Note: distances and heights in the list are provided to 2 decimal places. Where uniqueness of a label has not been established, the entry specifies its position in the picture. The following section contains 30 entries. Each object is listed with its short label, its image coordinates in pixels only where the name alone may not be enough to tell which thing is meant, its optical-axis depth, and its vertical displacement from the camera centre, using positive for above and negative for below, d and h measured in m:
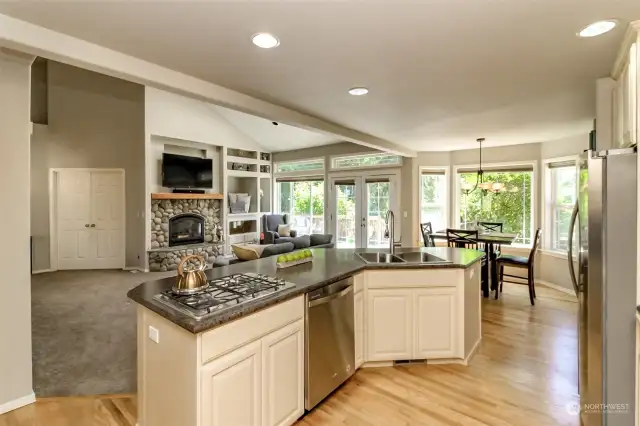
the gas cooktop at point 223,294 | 1.66 -0.47
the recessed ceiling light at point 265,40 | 2.06 +1.08
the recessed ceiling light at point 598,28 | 1.90 +1.07
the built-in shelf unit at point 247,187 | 8.57 +0.67
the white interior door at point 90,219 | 7.01 -0.17
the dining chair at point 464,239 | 4.89 -0.42
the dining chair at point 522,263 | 4.67 -0.77
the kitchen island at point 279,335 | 1.62 -0.80
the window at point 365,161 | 7.54 +1.18
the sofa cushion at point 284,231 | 8.66 -0.53
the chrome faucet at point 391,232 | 3.39 -0.22
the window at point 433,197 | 7.26 +0.30
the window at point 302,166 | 8.80 +1.25
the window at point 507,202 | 6.29 +0.16
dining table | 4.85 -0.56
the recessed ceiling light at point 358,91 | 3.06 +1.12
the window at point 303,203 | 8.99 +0.22
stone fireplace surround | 6.95 -0.49
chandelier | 5.70 +0.47
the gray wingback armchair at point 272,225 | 8.52 -0.39
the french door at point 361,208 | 7.68 +0.06
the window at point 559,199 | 5.54 +0.19
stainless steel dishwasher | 2.25 -0.93
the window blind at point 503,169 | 6.20 +0.80
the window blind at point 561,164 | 5.44 +0.78
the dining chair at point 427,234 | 5.76 -0.41
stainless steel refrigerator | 1.79 -0.40
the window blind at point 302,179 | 8.80 +0.88
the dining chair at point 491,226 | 6.15 -0.29
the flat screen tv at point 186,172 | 7.12 +0.88
